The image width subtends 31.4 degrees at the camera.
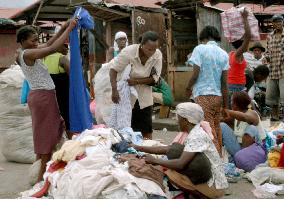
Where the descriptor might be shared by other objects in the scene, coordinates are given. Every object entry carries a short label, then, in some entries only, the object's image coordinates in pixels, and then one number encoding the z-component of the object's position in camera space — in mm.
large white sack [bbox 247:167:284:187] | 5410
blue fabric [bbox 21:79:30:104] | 5965
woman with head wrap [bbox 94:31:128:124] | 7496
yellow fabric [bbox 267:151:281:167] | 5699
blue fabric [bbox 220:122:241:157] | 6090
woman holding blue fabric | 5086
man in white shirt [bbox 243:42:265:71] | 10461
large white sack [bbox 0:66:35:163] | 6738
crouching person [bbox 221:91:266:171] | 5824
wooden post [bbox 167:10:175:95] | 12156
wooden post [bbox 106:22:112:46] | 12828
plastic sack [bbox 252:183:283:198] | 5053
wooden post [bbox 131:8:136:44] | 11711
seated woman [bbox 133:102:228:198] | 4082
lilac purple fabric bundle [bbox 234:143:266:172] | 5848
